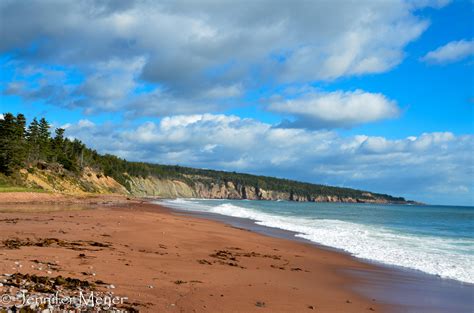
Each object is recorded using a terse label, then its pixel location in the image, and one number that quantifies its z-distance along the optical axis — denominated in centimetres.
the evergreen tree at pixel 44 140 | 7250
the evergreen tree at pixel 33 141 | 6604
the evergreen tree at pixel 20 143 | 5249
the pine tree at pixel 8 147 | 5103
